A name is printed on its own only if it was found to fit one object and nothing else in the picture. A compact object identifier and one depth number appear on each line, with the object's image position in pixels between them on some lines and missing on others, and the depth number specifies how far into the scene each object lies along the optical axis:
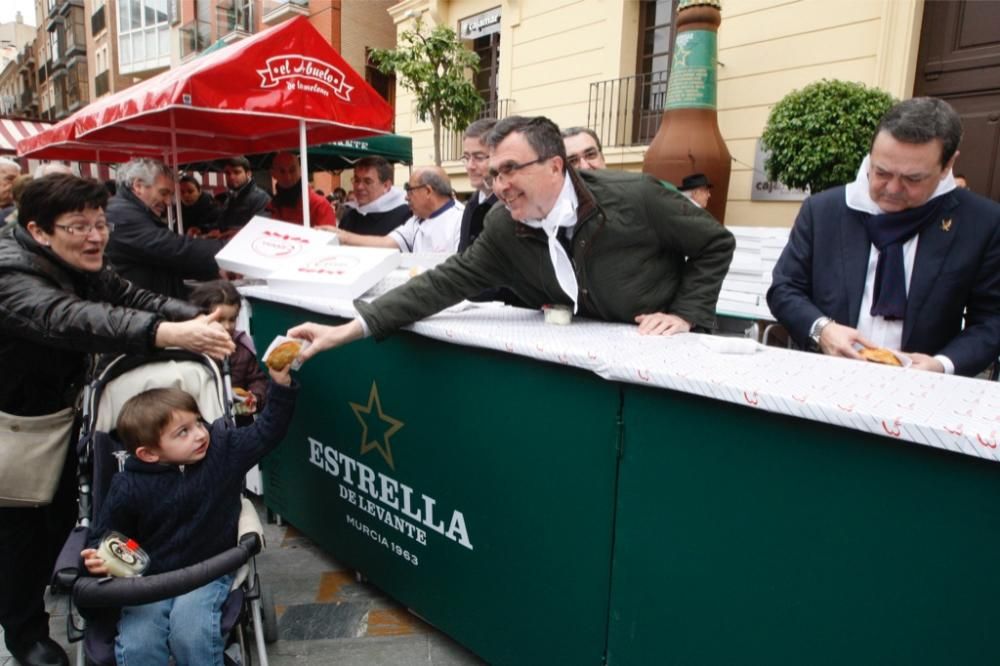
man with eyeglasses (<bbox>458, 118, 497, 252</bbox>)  3.37
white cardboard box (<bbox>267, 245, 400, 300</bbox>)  2.80
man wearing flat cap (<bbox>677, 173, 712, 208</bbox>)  6.07
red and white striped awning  13.71
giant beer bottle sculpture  7.18
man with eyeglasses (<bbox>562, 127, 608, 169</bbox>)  3.36
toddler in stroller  1.83
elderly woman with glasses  2.04
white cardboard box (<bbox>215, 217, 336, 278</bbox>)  3.34
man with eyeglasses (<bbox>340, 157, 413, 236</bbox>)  5.16
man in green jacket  2.10
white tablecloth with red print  1.19
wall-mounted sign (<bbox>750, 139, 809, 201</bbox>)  7.74
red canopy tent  3.74
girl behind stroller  3.11
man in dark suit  1.87
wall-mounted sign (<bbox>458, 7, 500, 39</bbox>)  11.97
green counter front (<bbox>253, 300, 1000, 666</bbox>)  1.22
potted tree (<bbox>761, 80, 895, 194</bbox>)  5.75
